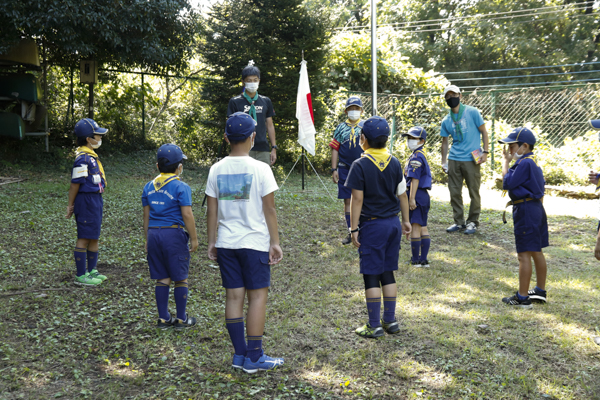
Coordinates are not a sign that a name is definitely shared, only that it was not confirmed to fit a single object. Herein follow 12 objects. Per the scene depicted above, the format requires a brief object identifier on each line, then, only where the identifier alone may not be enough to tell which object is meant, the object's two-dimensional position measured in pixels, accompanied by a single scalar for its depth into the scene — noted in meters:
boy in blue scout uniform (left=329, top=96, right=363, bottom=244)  6.07
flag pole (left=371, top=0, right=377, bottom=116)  9.09
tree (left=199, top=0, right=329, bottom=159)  12.32
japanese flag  9.29
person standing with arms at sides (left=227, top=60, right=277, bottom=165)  6.16
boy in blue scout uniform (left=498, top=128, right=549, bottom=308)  4.42
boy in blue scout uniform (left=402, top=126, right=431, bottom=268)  5.57
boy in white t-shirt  3.24
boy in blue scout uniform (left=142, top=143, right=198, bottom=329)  3.88
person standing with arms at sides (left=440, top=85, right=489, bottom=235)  7.36
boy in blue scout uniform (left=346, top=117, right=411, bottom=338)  3.88
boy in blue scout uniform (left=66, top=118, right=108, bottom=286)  4.89
